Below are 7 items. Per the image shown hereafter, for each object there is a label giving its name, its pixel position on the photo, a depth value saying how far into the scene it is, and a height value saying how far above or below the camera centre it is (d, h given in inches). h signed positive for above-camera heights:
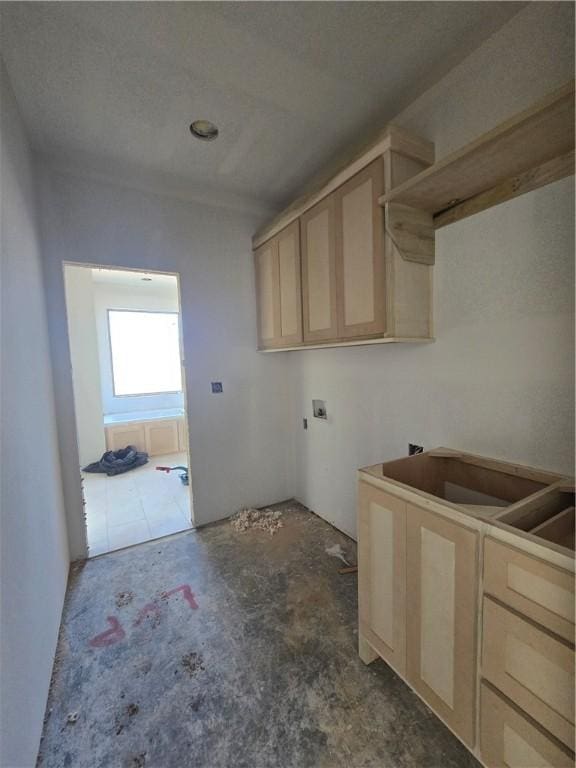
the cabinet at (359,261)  61.1 +22.6
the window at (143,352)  208.5 +13.3
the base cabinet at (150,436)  179.5 -38.0
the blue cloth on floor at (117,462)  163.0 -47.3
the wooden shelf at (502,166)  40.1 +29.7
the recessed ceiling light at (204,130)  70.9 +54.6
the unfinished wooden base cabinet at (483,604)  33.0 -30.9
